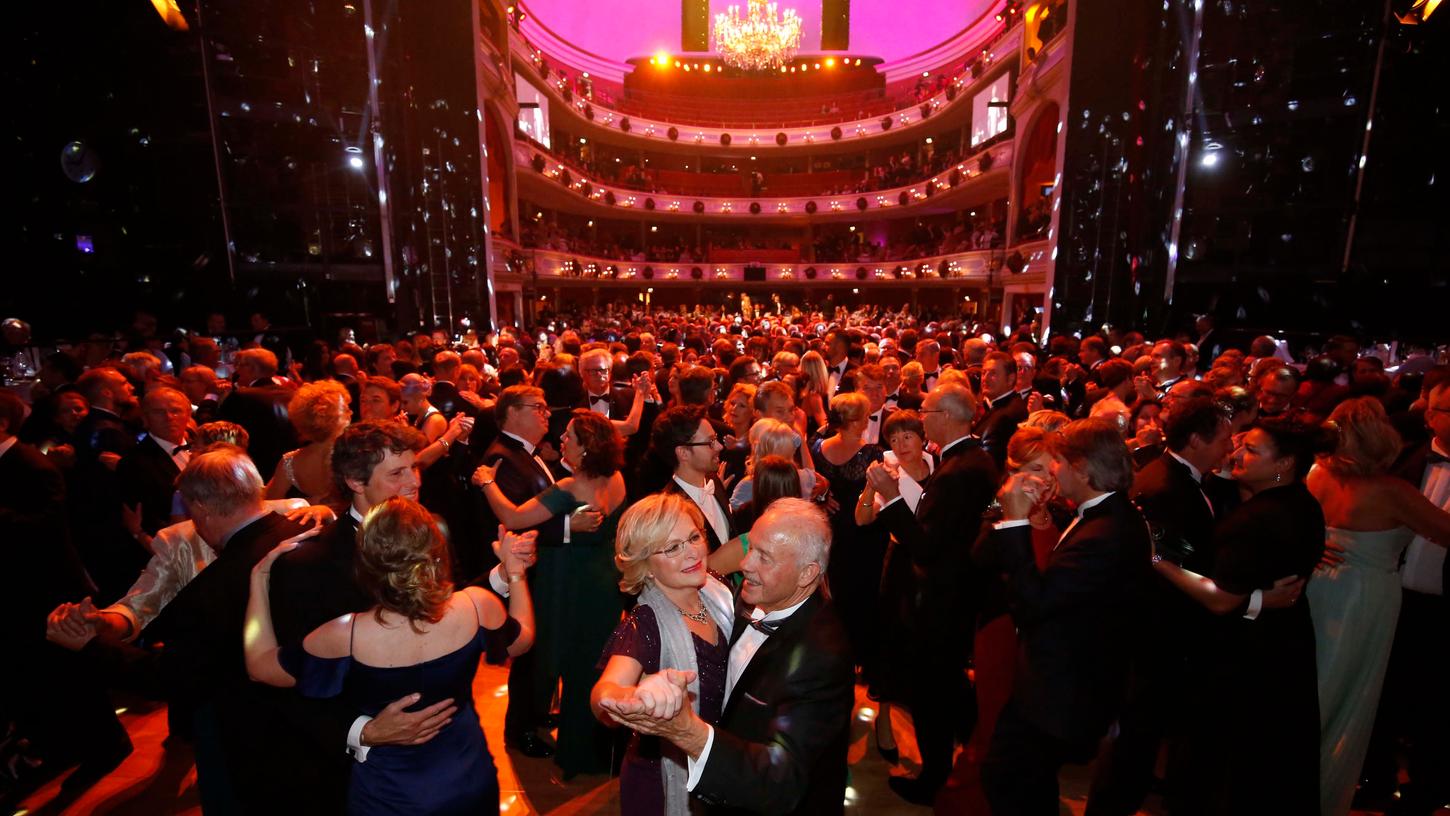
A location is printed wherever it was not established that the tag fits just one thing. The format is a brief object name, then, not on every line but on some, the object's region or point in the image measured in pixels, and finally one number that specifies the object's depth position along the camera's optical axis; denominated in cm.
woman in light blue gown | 254
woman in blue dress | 177
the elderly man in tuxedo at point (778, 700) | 134
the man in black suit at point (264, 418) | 410
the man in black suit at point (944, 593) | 285
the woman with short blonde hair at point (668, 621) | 184
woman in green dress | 286
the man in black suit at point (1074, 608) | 215
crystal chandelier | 2333
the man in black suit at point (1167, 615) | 260
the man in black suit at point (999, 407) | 429
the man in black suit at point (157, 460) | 339
